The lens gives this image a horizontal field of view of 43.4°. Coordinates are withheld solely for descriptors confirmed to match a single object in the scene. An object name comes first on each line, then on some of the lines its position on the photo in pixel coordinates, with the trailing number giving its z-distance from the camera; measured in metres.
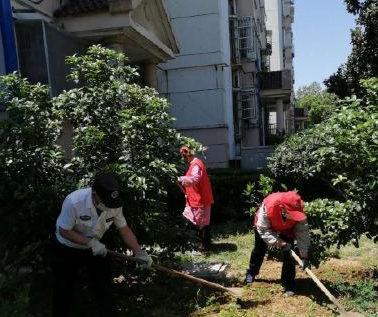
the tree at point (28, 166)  4.52
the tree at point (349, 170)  4.79
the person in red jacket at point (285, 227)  4.93
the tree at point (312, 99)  61.14
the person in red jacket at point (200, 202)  6.89
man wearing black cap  3.86
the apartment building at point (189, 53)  8.45
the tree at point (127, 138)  4.97
